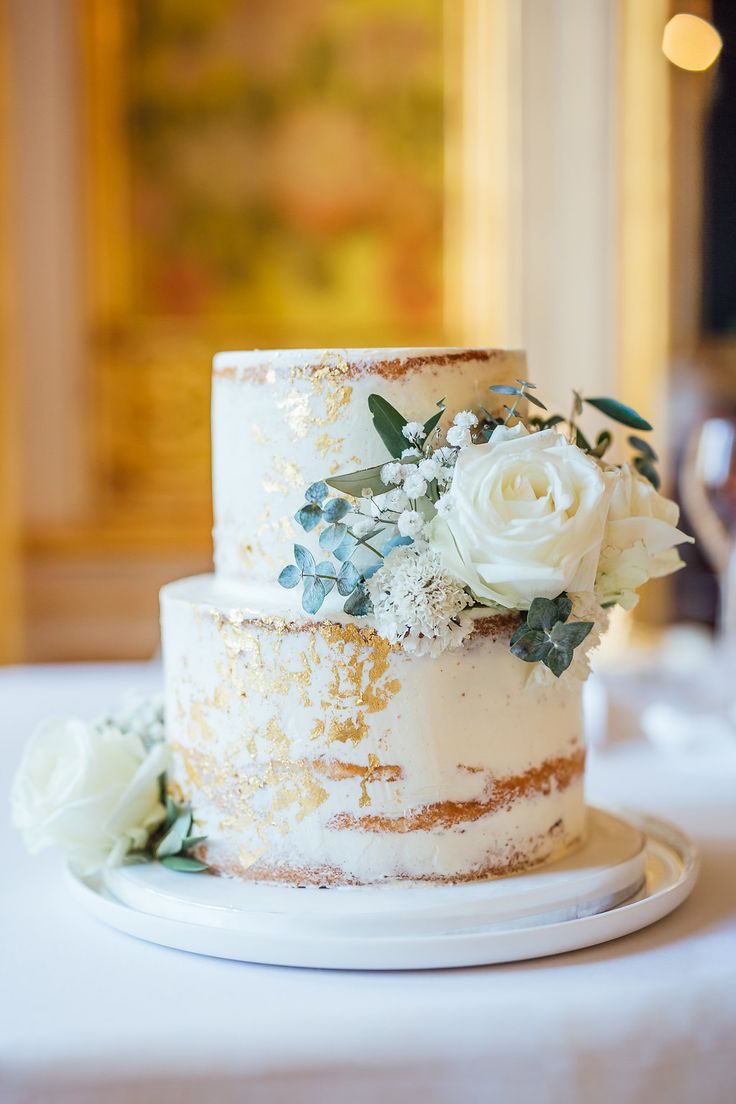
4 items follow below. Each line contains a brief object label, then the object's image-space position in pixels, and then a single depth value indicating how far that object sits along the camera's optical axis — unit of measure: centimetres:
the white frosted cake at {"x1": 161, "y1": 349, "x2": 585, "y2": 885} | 99
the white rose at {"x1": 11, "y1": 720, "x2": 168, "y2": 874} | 107
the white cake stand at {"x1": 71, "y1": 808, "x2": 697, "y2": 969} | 89
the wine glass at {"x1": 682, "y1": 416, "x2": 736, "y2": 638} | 190
